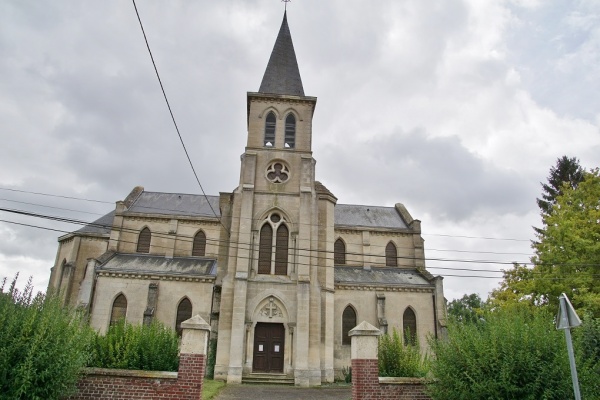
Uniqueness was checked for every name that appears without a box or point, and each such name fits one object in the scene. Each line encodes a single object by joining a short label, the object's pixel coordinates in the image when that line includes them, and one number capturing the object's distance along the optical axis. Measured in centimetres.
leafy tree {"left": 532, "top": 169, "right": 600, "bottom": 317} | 1972
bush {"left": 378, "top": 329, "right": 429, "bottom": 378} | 1452
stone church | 2325
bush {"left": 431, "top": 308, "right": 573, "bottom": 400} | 899
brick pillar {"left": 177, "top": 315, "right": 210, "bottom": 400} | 1023
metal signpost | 689
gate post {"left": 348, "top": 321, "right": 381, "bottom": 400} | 1081
